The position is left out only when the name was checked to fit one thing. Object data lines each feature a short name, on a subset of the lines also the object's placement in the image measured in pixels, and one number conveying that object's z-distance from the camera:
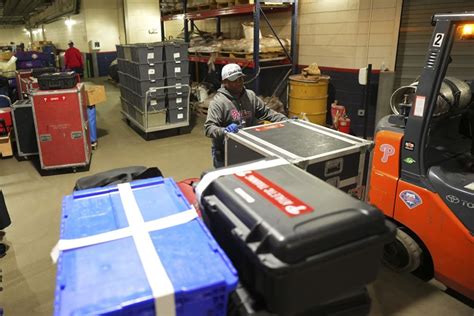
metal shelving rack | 6.82
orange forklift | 2.42
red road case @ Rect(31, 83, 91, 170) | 5.33
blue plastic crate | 1.02
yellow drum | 6.66
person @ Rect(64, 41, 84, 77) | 14.14
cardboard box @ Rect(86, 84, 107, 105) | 6.68
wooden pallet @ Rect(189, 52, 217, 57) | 8.80
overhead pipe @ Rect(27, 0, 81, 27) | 16.05
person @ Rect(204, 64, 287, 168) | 3.37
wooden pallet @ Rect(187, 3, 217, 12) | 8.54
